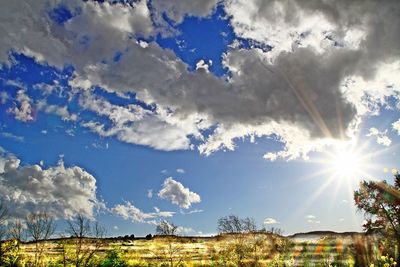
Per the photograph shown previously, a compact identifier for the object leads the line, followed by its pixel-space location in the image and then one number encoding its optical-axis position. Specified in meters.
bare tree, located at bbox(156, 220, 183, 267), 39.34
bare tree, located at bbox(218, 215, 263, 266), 38.50
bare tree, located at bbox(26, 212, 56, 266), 34.52
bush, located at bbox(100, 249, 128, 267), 32.88
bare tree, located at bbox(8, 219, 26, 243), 36.78
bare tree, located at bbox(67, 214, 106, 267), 30.77
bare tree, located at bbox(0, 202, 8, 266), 33.84
